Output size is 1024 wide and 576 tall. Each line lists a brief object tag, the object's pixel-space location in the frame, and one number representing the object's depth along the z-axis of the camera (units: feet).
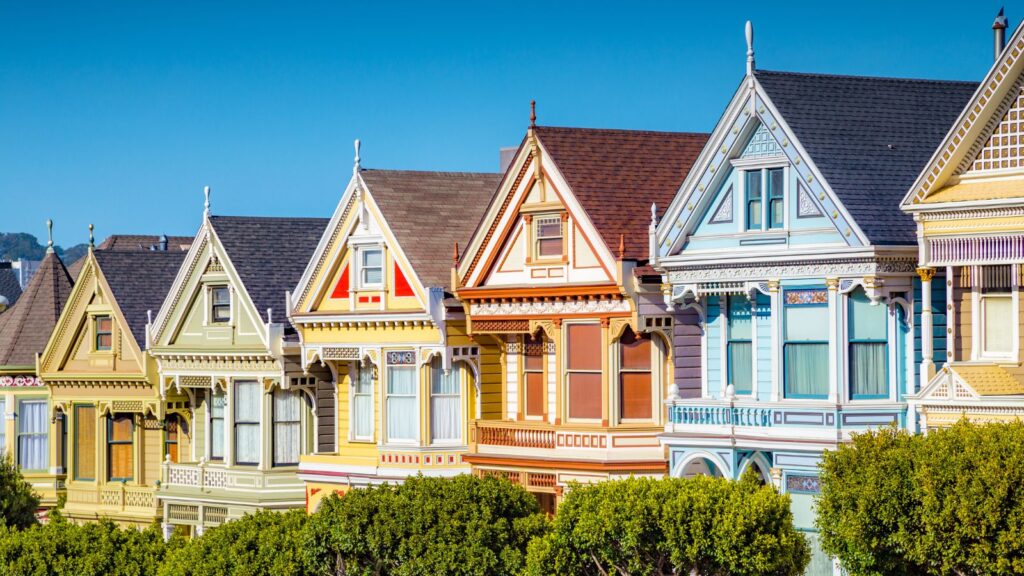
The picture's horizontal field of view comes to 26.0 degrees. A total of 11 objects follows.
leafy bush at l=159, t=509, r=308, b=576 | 143.64
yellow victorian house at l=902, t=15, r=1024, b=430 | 119.55
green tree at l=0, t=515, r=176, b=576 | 155.74
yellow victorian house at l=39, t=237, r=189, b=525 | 190.29
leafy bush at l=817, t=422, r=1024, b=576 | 108.37
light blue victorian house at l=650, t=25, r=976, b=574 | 129.08
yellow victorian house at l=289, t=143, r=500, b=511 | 159.43
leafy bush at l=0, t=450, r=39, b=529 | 175.83
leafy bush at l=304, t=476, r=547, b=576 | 135.13
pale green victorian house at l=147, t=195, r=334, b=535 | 176.96
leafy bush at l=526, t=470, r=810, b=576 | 120.88
